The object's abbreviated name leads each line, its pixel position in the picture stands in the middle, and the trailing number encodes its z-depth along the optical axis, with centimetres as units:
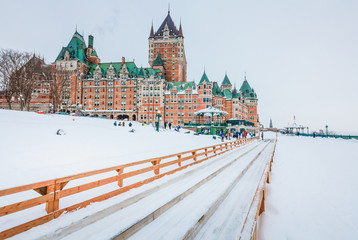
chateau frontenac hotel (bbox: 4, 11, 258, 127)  5816
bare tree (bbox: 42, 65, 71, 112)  3922
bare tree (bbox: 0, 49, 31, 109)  3088
